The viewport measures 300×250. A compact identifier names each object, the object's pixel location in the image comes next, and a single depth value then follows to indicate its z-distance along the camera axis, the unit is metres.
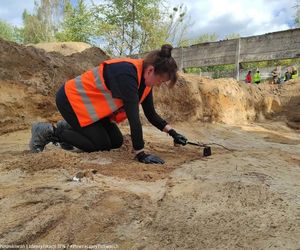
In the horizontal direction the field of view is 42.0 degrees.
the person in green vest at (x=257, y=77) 12.25
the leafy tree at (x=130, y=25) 15.89
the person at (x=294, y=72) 11.63
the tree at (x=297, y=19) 21.62
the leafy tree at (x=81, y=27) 16.80
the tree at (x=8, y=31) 28.43
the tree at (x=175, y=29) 17.55
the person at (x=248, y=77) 11.33
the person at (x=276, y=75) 11.71
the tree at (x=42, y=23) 25.34
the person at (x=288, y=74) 11.82
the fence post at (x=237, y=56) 9.73
